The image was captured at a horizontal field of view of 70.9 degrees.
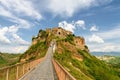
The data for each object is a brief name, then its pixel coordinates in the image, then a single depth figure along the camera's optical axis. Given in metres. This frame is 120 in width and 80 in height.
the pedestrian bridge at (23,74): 6.66
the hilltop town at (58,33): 66.85
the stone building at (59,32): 66.91
